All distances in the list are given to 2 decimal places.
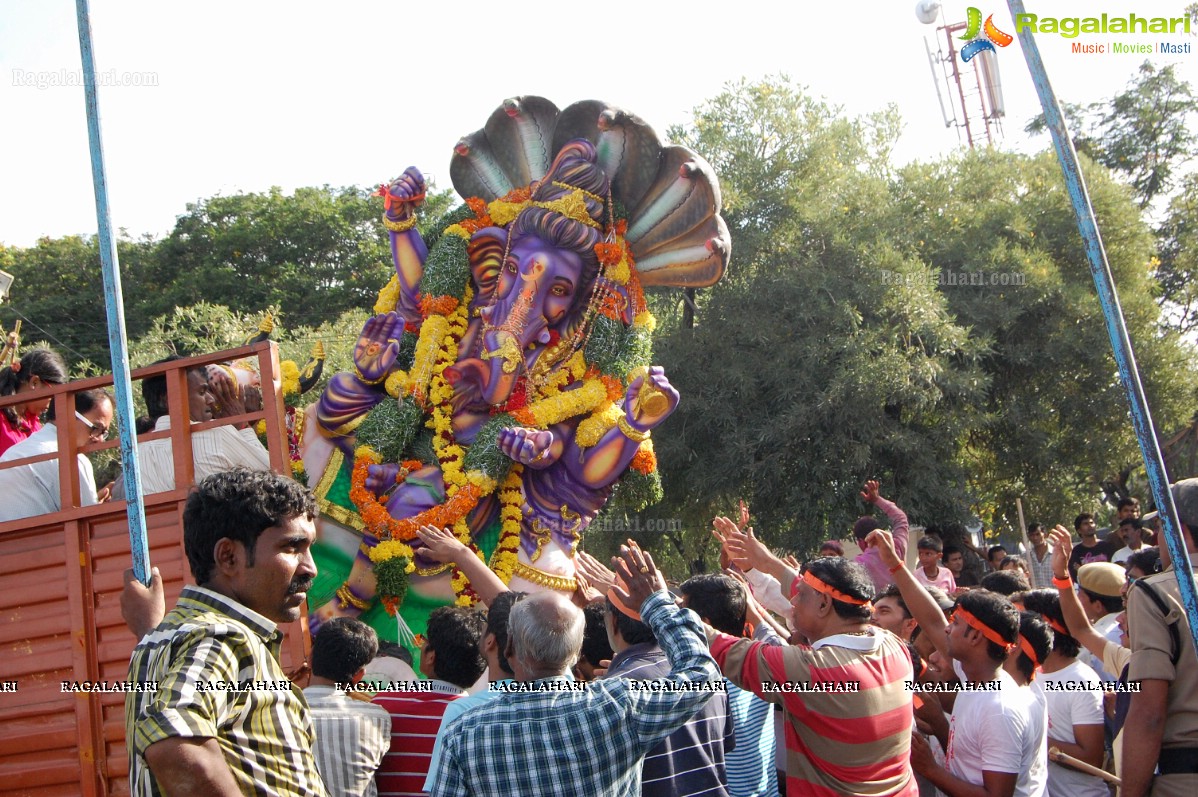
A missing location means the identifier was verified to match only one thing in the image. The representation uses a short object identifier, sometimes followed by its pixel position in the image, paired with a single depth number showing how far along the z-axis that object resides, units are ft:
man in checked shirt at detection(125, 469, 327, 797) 7.81
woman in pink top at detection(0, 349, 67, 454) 20.29
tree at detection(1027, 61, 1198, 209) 68.13
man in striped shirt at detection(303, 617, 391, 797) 11.69
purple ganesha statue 24.53
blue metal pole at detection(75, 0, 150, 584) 11.46
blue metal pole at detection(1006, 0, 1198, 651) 11.16
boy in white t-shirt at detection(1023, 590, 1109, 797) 15.01
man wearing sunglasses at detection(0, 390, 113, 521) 18.67
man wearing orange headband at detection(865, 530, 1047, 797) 13.12
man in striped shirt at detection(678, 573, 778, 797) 12.42
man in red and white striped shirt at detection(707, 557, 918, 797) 11.36
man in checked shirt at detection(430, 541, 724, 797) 9.68
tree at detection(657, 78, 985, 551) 46.06
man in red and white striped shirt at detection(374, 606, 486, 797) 12.18
